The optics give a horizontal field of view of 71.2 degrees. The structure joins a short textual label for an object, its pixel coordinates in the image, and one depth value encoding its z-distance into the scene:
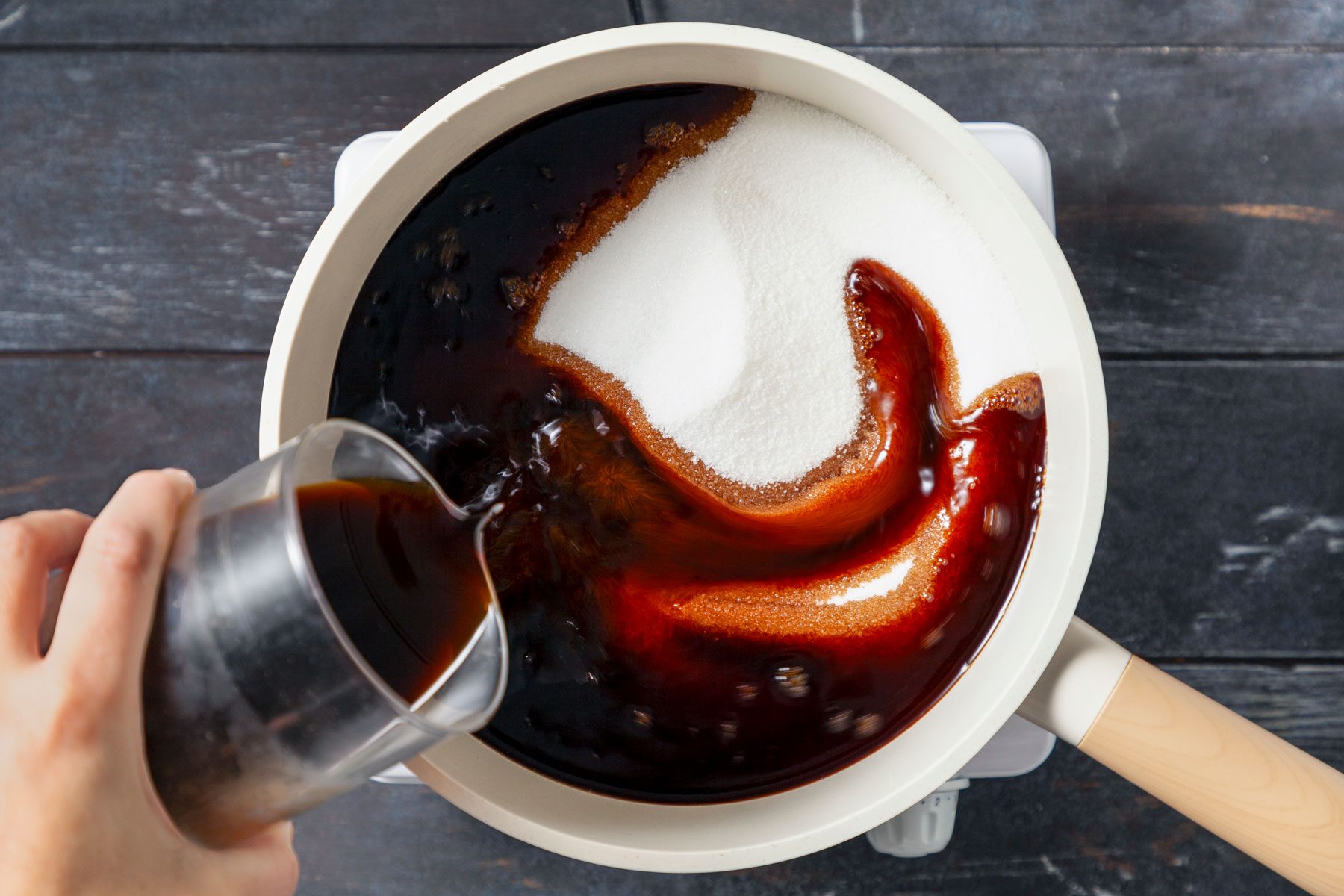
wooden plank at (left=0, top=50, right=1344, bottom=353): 0.70
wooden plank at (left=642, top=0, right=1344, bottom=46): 0.70
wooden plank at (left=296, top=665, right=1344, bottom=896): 0.72
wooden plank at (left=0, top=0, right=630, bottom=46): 0.71
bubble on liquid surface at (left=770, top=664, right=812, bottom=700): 0.56
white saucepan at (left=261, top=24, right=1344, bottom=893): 0.45
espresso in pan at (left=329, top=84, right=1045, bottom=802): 0.53
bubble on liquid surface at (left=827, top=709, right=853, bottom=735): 0.56
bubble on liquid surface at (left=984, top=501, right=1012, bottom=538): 0.55
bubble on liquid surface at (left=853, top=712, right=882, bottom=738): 0.56
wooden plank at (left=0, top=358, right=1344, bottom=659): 0.71
